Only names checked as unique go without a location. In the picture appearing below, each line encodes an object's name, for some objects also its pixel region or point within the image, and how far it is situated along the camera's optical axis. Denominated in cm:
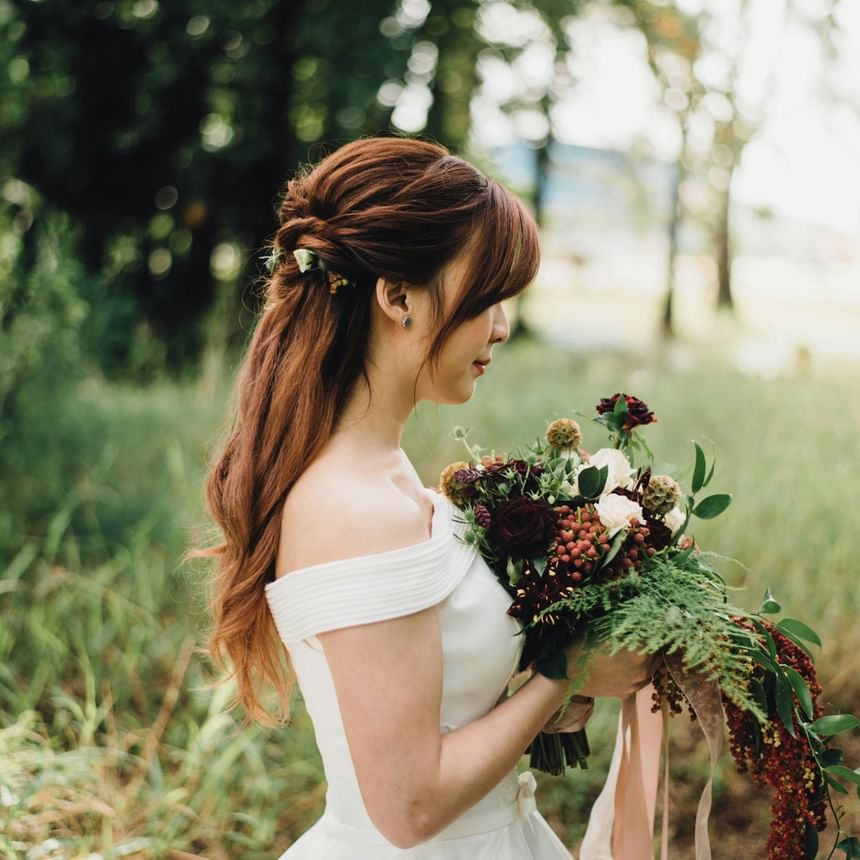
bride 150
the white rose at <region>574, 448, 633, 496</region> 179
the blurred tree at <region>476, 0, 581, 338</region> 959
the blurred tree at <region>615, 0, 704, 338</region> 1098
